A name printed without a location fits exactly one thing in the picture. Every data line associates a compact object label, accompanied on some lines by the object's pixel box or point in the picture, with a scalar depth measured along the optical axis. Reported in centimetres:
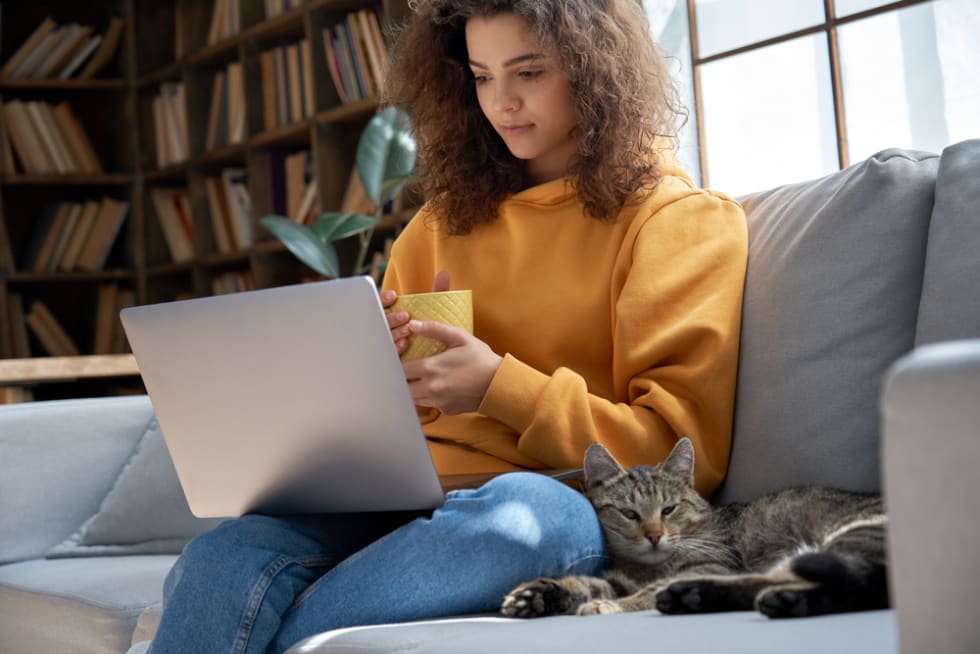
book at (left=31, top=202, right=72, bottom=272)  471
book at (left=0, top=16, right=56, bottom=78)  466
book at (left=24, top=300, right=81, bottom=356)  471
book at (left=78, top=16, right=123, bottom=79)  485
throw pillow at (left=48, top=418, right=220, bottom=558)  220
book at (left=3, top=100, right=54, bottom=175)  465
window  240
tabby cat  105
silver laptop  113
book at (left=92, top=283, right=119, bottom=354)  486
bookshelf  414
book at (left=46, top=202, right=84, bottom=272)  474
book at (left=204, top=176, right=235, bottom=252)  453
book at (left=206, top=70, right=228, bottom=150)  452
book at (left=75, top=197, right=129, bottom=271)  481
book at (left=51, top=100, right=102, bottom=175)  477
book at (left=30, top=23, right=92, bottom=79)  473
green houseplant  337
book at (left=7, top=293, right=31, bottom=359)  464
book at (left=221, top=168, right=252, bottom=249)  441
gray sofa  65
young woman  121
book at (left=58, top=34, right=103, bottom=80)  479
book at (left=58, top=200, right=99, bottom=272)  478
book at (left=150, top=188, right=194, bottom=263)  476
